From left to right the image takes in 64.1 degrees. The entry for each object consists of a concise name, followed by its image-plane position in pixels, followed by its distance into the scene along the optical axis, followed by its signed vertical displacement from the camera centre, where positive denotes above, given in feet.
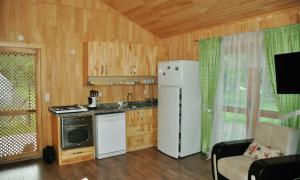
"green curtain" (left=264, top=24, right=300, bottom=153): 10.55 +1.53
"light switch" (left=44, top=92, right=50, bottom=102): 15.14 -0.87
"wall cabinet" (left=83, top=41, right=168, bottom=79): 15.40 +1.68
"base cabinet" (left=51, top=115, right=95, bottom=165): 13.70 -4.07
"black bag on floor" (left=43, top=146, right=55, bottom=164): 13.93 -4.18
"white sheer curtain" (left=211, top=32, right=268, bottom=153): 12.31 -0.18
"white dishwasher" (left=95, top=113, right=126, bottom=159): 14.69 -3.25
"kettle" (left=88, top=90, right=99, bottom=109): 15.61 -1.10
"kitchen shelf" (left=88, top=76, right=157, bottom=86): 16.34 +0.22
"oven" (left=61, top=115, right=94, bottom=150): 13.71 -2.84
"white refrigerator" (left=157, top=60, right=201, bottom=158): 14.51 -1.56
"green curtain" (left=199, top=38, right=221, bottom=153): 14.25 +0.24
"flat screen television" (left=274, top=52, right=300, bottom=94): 9.39 +0.41
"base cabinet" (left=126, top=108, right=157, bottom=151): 16.19 -3.18
